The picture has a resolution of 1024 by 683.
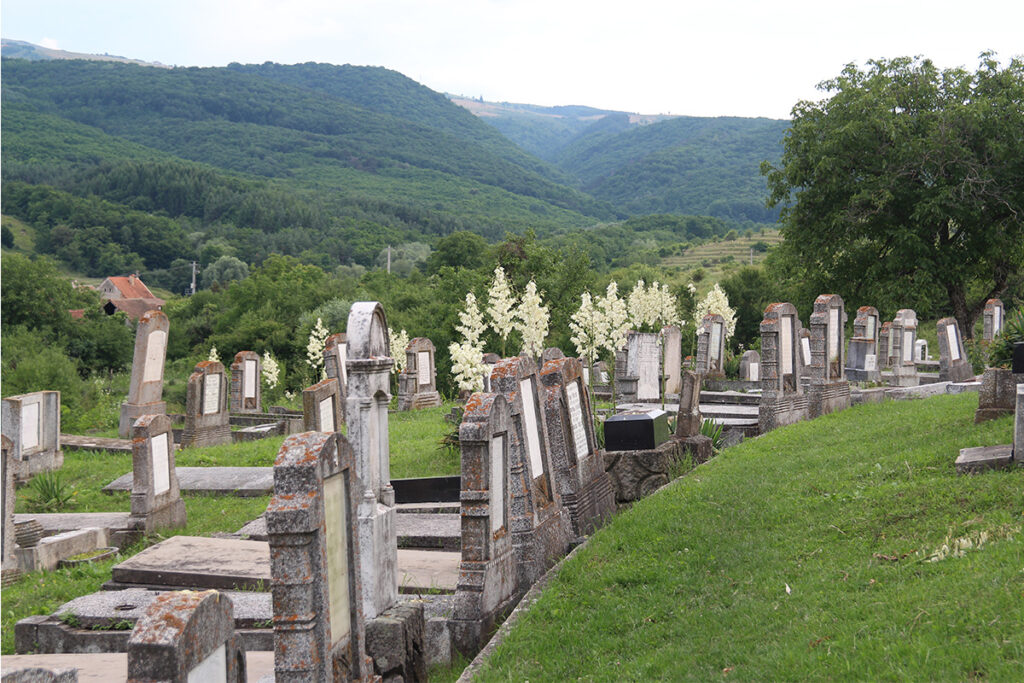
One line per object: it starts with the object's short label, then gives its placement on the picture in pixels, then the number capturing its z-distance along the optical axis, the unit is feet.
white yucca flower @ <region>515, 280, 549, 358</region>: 47.65
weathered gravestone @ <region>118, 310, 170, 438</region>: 59.11
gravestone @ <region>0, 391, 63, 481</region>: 48.62
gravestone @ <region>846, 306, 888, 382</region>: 69.41
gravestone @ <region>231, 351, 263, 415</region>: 71.67
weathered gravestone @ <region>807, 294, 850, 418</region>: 52.85
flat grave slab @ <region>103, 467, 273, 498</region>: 41.93
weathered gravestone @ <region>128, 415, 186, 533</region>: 34.71
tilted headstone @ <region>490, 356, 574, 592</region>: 25.11
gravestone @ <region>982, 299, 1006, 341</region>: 76.33
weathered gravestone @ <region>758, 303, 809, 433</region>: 49.83
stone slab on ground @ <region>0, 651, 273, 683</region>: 18.88
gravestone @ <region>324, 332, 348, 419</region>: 68.64
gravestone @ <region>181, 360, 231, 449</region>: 58.59
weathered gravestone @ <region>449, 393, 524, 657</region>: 21.50
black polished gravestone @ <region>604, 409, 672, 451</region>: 35.83
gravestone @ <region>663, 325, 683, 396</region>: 61.31
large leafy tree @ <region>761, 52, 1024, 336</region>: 87.86
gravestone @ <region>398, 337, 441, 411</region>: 71.01
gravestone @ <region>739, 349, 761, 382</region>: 79.20
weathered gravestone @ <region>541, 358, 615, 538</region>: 29.25
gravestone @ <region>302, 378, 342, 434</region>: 43.27
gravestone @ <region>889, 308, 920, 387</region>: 69.97
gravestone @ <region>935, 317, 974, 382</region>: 70.08
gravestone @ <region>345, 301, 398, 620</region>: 21.88
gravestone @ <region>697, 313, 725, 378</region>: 76.84
